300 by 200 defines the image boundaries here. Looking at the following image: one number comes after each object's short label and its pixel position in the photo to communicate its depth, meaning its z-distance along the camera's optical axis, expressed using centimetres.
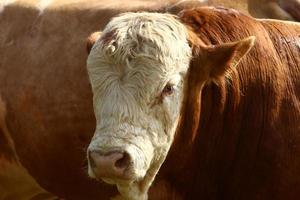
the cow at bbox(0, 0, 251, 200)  1258
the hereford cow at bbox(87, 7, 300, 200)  957
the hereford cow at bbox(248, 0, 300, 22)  1269
